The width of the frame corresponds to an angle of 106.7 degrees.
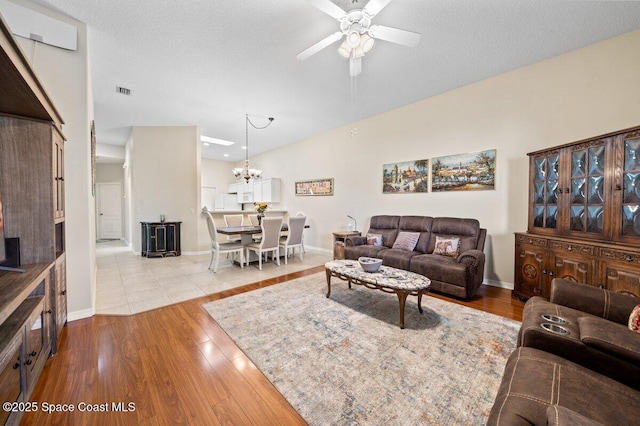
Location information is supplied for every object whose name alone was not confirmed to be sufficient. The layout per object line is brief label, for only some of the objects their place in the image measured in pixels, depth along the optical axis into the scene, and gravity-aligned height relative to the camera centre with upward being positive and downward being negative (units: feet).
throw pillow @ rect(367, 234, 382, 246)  14.21 -1.92
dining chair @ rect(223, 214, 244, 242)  18.52 -0.86
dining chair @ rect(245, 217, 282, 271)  14.53 -1.88
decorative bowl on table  9.11 -2.19
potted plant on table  17.28 +0.02
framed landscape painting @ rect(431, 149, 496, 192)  11.76 +1.91
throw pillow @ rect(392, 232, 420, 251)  13.03 -1.83
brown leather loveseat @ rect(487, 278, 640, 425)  2.93 -2.50
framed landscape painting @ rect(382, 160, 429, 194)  14.15 +1.95
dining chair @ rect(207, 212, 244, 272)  14.24 -2.34
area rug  4.75 -3.93
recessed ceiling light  21.68 +6.39
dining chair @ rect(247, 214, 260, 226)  20.42 -0.92
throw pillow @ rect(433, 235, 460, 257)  11.49 -1.90
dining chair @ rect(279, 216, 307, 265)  16.14 -1.84
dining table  14.60 -1.44
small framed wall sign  19.86 +1.89
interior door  26.94 -0.16
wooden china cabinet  7.20 -0.36
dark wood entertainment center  4.05 -0.19
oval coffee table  7.68 -2.51
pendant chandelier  17.20 +3.08
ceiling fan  6.64 +5.30
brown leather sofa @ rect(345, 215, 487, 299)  10.00 -2.25
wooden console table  18.07 -2.34
